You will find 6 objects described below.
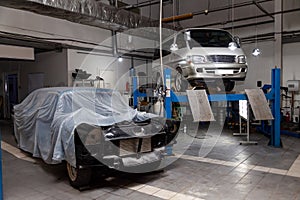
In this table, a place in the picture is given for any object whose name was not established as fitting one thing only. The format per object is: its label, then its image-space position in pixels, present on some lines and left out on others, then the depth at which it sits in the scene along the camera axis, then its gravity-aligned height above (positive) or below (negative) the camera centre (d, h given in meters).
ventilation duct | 5.02 +1.90
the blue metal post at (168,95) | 4.96 -0.04
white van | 6.05 +0.86
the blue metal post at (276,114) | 5.53 -0.49
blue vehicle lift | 5.42 -0.13
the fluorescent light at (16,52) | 8.14 +1.43
